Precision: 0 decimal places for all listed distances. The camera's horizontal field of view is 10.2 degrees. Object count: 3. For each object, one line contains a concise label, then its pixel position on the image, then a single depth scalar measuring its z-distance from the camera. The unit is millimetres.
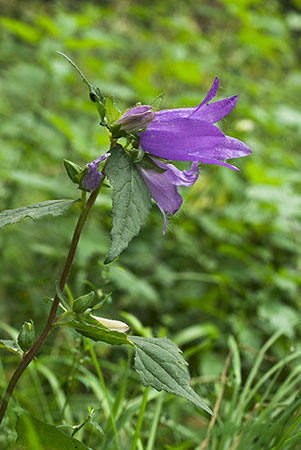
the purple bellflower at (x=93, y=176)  634
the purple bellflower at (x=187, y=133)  633
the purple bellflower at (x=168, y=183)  640
